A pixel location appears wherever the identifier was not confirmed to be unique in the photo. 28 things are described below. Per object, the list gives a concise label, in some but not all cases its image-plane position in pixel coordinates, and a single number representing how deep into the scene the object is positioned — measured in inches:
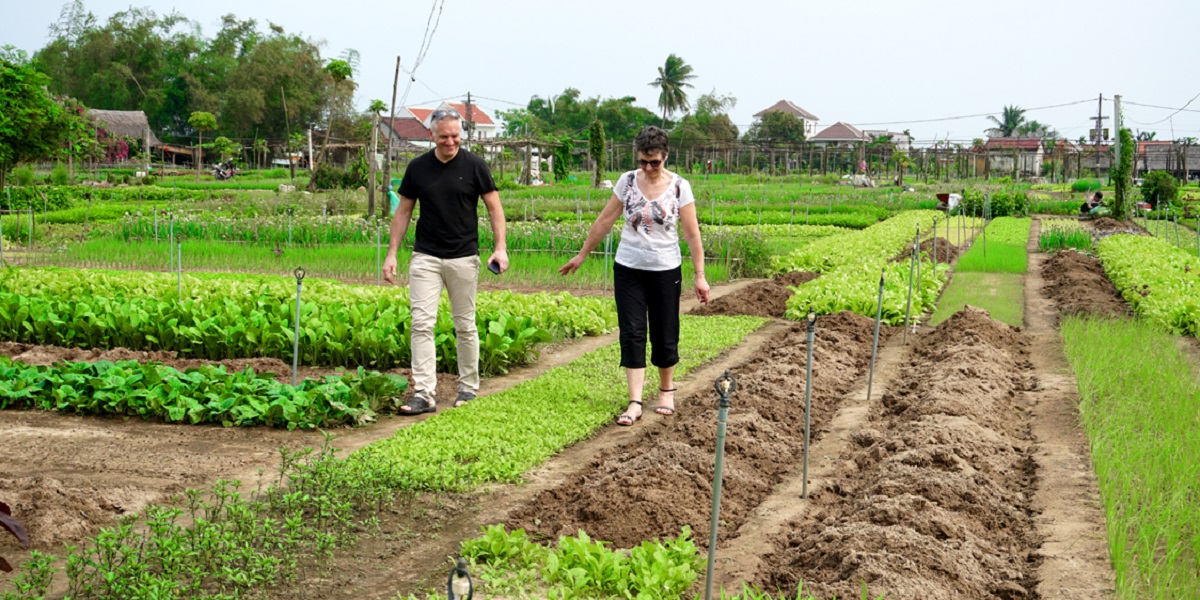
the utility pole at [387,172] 1025.6
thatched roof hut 2343.3
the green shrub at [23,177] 1185.4
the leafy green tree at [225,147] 1988.1
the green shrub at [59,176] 1364.4
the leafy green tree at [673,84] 3238.2
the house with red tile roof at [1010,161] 2770.4
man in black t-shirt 276.7
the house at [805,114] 4653.8
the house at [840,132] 4335.6
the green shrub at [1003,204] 1293.1
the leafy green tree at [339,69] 1186.0
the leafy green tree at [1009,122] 4256.9
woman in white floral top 261.4
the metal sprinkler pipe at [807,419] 214.8
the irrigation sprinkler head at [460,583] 98.2
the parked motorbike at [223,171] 1966.9
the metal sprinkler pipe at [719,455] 147.6
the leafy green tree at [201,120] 2103.8
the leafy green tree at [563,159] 1825.8
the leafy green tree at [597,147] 1702.8
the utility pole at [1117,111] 1428.2
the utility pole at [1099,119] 2325.9
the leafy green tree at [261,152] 2185.3
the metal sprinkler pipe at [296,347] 282.5
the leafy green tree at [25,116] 789.9
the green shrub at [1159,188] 1402.6
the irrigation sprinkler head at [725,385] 150.3
